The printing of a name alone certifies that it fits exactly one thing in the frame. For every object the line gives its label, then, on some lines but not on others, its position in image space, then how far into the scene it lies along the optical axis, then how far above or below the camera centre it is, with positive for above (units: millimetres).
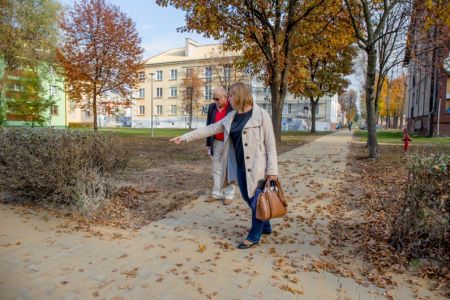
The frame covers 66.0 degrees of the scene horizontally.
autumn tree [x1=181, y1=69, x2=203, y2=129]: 56406 +5317
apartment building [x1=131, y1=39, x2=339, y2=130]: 57938 +4486
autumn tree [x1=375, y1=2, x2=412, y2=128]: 14156 +3834
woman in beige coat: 4020 -239
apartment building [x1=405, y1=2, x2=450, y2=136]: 15953 +3398
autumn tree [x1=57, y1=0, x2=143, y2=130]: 22188 +4446
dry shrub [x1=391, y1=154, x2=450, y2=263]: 3537 -872
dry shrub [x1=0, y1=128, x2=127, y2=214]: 5219 -773
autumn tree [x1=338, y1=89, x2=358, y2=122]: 97650 +6645
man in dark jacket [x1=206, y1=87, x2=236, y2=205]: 5824 -381
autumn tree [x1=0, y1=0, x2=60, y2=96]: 22672 +5910
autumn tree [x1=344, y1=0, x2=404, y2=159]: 11008 +2606
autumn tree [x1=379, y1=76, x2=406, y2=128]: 51734 +4189
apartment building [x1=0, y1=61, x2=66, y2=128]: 22609 +2320
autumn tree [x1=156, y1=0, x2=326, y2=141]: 14453 +4305
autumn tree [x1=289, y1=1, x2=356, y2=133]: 15383 +4271
